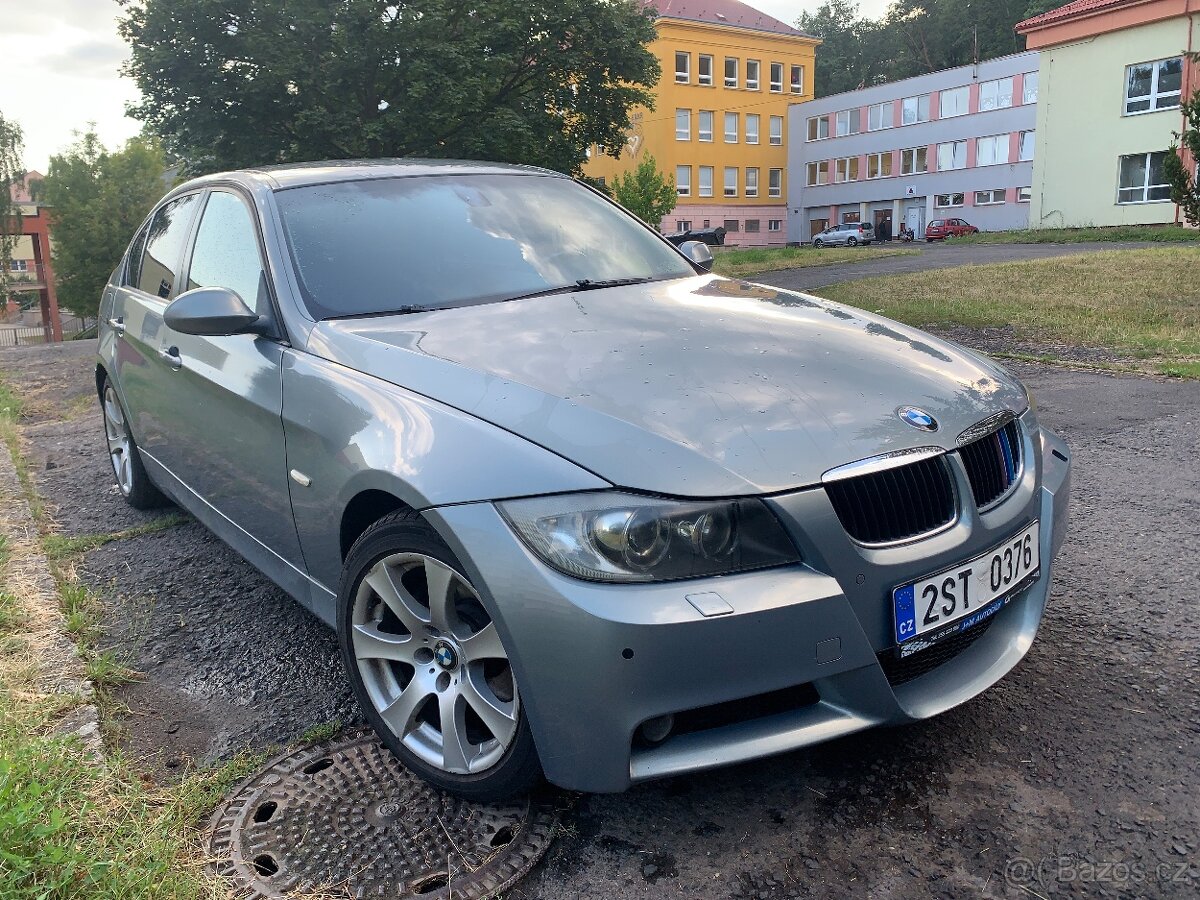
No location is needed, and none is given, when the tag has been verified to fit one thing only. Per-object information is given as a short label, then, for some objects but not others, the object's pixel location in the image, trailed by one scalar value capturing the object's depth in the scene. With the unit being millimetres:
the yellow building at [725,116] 56156
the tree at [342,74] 17875
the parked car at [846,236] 49750
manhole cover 2033
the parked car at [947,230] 47938
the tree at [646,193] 35781
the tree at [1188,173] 12027
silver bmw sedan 1937
